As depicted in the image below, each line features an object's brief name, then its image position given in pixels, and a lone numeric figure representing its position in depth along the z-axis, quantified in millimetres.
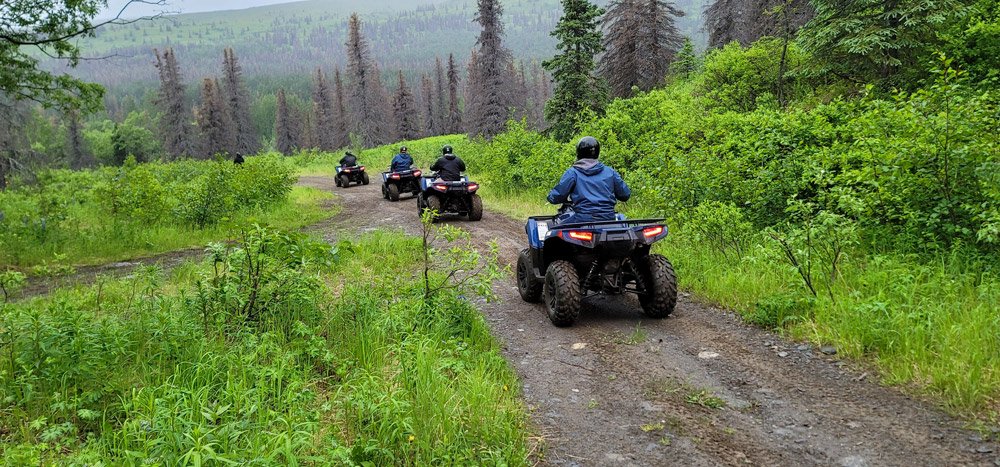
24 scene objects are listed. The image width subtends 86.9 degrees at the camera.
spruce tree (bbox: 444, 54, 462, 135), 67312
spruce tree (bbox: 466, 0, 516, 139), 31609
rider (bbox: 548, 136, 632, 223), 5832
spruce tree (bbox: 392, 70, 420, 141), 64062
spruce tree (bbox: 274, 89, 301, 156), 74125
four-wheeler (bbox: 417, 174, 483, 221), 12359
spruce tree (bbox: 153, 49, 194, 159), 56844
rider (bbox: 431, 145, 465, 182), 12484
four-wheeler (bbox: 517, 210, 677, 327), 5281
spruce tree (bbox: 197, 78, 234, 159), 56094
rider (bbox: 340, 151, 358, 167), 23812
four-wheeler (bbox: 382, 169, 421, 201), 17188
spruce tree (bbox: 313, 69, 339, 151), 74562
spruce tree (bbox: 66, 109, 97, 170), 66188
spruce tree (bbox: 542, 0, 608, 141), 18562
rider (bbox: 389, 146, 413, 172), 17483
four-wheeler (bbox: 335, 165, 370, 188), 23422
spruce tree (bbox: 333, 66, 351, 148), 70000
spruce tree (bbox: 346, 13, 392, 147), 51094
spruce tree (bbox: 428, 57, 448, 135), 83700
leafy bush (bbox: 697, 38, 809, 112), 14312
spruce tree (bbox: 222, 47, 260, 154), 63156
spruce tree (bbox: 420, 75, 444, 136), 81562
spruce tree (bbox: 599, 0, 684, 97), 25578
